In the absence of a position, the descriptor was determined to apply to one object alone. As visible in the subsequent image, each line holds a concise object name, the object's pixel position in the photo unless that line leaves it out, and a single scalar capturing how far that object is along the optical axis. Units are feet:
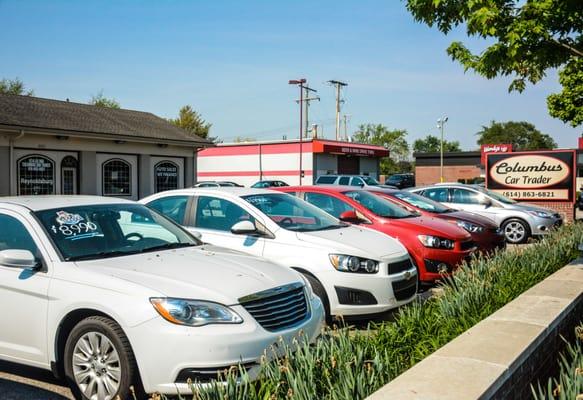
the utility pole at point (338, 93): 201.08
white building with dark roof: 52.49
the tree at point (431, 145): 412.57
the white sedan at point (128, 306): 12.25
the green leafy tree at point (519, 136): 332.60
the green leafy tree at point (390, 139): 319.88
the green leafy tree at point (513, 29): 19.29
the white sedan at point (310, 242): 19.36
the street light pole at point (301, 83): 150.38
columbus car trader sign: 55.88
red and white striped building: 133.59
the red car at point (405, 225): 26.09
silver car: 46.70
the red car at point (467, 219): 33.68
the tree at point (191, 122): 216.54
